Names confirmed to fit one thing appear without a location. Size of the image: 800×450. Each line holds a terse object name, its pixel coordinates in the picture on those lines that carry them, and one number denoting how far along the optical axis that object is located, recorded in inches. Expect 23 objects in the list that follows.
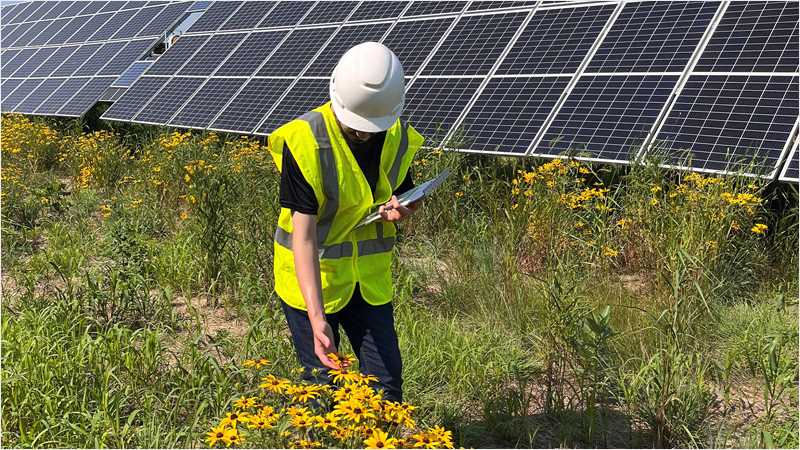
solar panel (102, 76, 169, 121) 410.3
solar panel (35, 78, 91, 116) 467.9
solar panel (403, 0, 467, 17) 358.9
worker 93.7
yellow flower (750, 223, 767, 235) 168.5
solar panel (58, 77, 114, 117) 448.6
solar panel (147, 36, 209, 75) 448.1
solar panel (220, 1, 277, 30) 457.1
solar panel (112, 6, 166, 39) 564.4
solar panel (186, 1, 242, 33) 483.8
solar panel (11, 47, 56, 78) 586.6
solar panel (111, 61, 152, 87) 473.4
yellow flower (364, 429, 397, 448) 77.7
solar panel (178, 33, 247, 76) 421.7
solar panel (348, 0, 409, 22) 379.2
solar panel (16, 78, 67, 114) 490.6
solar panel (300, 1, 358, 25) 404.5
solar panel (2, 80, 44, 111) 519.6
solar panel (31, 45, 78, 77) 565.0
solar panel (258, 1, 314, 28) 431.8
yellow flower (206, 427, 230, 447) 76.7
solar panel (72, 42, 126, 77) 522.2
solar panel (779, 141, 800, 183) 183.0
